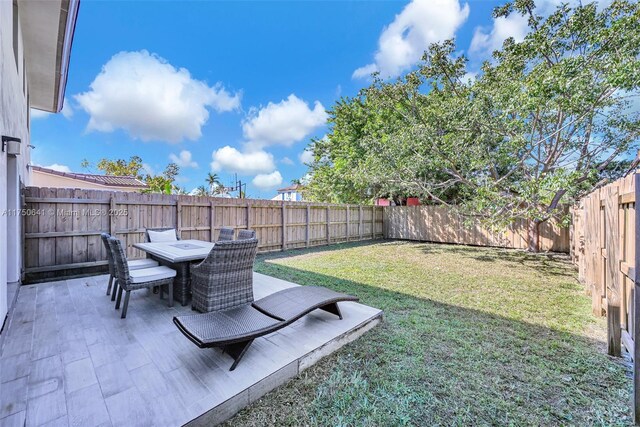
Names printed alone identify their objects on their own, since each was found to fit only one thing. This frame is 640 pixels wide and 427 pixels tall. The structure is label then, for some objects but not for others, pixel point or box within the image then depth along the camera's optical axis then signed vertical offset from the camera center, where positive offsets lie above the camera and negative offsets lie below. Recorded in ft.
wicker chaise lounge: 7.00 -3.05
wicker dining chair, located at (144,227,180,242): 16.37 -1.03
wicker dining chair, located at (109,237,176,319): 10.33 -2.29
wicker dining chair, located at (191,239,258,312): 9.54 -2.12
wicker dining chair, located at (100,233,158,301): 11.67 -2.14
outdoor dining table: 11.27 -1.62
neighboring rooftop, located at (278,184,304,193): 122.28 +13.97
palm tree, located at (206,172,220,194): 102.68 +15.49
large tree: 18.78 +8.52
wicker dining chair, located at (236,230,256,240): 14.35 -0.81
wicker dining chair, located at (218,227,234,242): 16.73 -0.94
